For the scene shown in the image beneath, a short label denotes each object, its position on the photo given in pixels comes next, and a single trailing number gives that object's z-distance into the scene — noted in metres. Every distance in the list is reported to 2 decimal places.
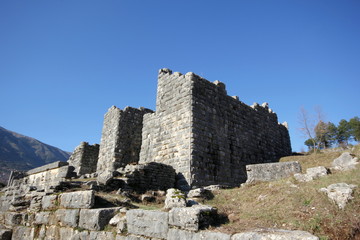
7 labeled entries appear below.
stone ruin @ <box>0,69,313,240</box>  5.93
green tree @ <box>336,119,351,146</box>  35.38
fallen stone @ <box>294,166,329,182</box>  7.09
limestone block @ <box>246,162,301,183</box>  8.60
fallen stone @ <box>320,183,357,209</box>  4.68
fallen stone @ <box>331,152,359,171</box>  7.76
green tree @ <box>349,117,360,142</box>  32.29
